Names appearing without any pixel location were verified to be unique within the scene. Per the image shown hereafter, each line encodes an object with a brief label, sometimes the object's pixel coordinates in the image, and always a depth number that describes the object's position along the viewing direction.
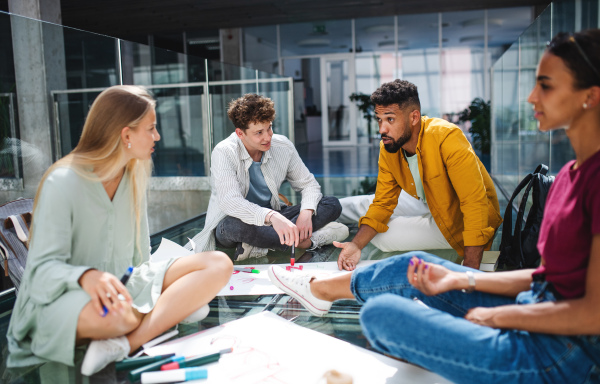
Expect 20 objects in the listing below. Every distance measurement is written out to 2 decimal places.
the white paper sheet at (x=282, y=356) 1.67
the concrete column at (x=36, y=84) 2.92
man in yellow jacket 2.70
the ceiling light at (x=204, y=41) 13.50
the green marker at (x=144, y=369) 1.67
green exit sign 12.89
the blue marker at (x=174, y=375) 1.62
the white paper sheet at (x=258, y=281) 2.56
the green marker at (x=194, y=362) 1.68
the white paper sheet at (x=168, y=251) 2.88
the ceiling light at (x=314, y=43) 13.26
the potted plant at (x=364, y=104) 13.20
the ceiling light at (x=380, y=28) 12.55
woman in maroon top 1.26
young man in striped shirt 3.14
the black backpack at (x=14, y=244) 2.34
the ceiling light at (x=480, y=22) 11.99
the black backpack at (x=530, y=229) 2.31
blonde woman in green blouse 1.67
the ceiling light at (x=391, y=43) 12.76
